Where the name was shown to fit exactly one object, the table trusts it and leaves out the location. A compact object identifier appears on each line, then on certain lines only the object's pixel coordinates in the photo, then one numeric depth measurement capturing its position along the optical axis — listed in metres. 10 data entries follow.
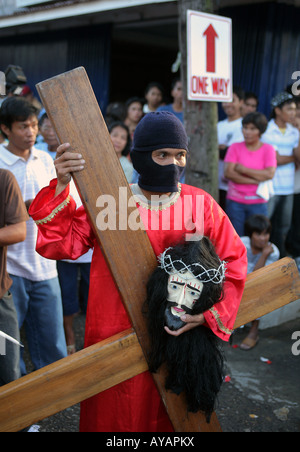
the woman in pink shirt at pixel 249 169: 5.01
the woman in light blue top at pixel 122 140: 4.45
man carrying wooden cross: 1.83
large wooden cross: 1.63
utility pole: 3.89
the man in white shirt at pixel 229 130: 5.54
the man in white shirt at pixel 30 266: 3.03
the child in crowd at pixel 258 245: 4.38
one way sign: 3.68
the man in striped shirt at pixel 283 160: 5.40
